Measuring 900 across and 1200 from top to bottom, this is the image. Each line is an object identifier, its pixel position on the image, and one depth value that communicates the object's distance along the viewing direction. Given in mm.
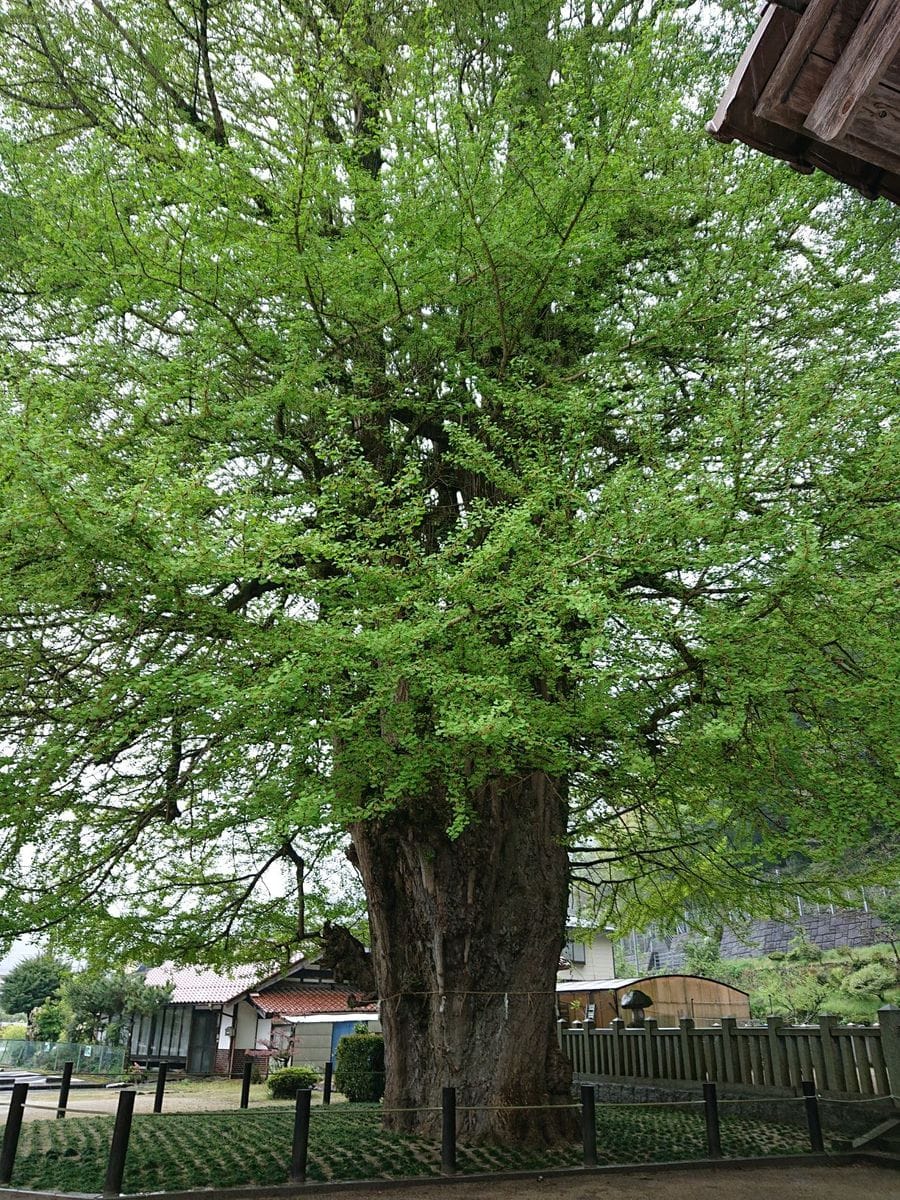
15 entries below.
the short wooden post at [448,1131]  7570
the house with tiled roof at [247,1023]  24031
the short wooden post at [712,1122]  8586
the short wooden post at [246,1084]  14250
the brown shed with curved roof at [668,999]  18422
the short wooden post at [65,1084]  13172
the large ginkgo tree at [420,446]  6523
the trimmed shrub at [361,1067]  15891
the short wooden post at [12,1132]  7133
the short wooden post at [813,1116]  9078
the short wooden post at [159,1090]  13229
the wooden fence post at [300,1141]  7242
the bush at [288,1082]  19094
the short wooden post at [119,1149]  6562
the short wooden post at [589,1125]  7996
